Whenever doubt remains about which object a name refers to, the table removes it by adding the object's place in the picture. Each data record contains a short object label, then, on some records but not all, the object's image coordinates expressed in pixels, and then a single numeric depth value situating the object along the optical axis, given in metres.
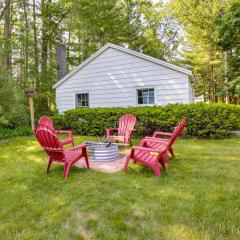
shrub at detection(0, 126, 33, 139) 9.45
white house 9.84
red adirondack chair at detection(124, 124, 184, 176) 4.27
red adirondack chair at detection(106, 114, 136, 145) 7.04
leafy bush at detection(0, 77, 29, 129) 8.63
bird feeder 9.29
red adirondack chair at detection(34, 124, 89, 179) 4.34
